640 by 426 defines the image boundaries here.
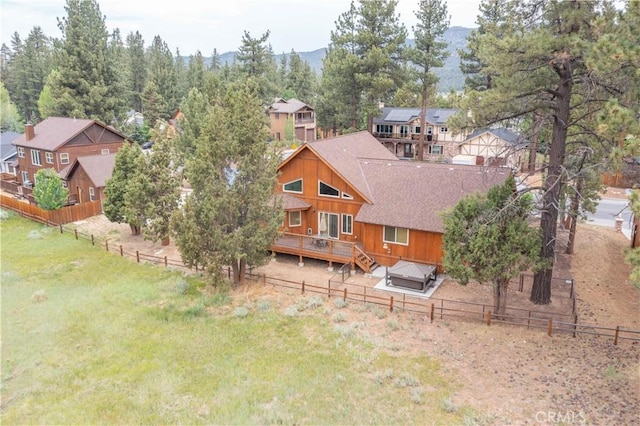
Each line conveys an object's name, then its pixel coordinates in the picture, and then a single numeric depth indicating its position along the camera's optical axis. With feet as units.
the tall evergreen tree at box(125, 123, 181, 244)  82.33
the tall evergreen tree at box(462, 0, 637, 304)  48.29
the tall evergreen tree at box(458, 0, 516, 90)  142.00
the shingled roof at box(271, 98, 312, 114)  209.56
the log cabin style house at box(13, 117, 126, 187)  129.18
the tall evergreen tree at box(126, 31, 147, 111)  283.24
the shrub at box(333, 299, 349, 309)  60.59
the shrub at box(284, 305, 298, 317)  58.85
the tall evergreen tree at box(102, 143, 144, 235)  90.33
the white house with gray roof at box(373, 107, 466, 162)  171.12
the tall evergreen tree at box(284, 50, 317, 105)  296.92
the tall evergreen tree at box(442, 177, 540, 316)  51.31
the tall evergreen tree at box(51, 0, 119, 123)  165.78
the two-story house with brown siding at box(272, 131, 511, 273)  71.51
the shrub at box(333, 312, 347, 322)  56.65
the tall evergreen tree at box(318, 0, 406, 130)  142.53
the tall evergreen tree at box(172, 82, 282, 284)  62.95
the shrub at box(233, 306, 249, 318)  59.00
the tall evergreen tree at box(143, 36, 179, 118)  224.94
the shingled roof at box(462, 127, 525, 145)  158.41
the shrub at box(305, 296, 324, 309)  60.95
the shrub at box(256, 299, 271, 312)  60.70
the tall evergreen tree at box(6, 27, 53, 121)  257.96
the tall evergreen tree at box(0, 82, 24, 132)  209.15
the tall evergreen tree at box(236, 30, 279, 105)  180.14
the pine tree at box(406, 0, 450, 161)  147.13
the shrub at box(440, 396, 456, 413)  38.55
